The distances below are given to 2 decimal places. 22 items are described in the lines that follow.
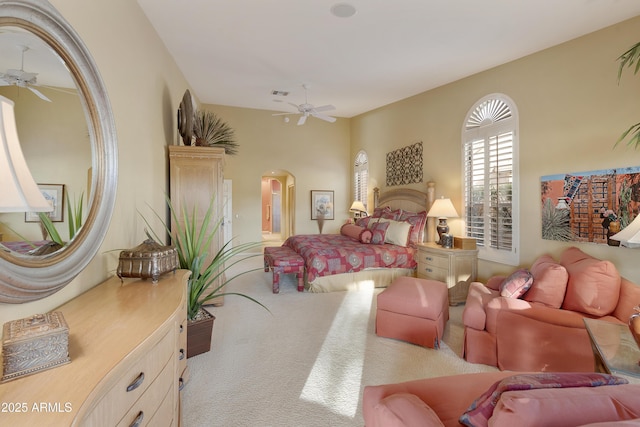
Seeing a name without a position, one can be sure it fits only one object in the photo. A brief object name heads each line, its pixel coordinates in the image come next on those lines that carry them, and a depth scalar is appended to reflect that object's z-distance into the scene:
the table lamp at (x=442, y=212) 4.25
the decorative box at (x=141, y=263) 1.75
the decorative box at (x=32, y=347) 0.82
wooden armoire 3.45
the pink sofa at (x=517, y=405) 0.76
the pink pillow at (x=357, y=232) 5.10
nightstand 3.84
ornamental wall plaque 5.36
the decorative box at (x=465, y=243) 3.93
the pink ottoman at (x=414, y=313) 2.69
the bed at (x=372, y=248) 4.33
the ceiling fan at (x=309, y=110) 5.01
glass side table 1.43
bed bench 4.26
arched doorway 9.30
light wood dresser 0.72
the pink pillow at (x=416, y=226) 4.86
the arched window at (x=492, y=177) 3.82
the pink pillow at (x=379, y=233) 4.98
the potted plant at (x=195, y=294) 2.43
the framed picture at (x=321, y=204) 7.45
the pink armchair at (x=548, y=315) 2.06
